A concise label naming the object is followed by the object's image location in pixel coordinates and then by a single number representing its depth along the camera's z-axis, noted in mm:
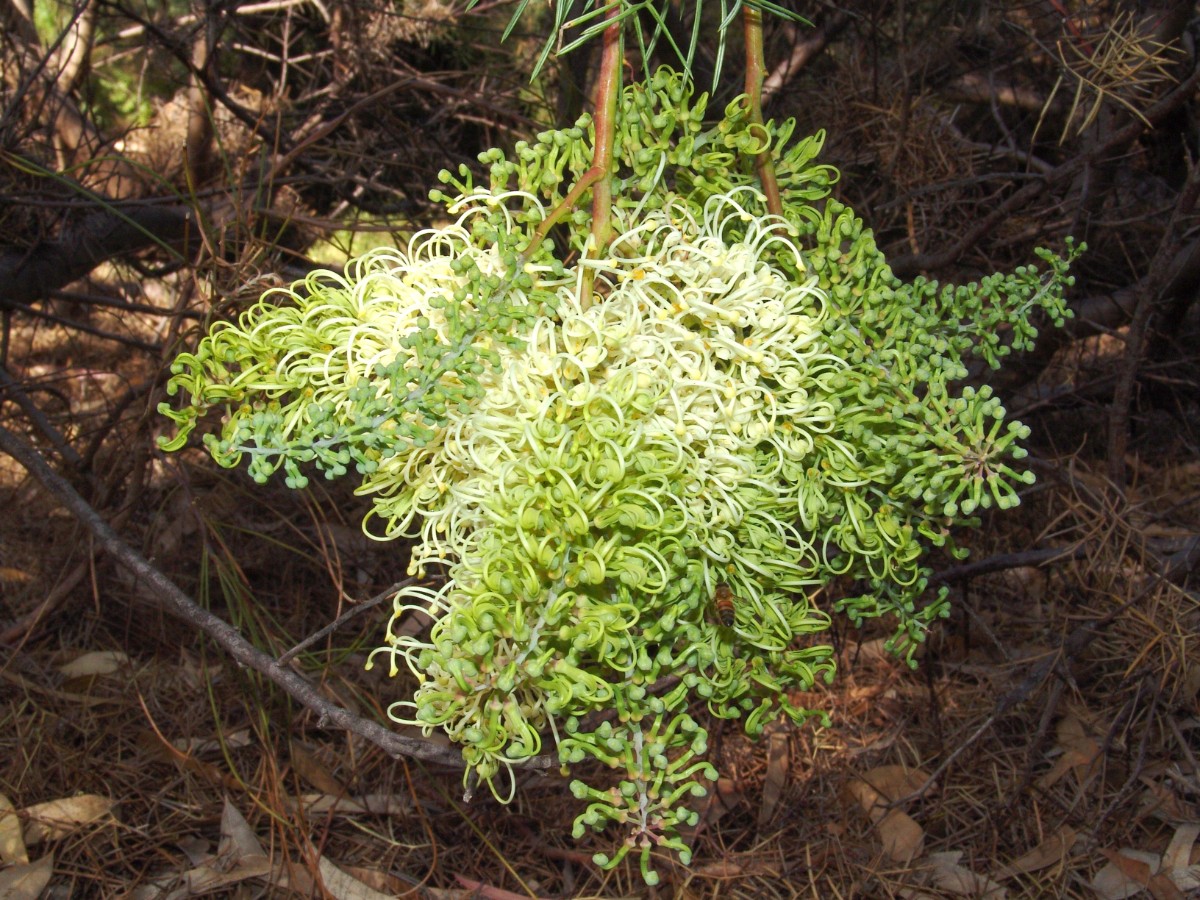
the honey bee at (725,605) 699
